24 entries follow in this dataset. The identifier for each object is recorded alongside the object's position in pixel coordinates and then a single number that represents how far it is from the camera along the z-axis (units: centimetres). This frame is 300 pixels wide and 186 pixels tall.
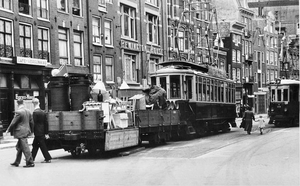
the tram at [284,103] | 3456
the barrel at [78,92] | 1586
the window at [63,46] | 3341
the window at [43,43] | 3152
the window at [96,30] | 3700
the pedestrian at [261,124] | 2709
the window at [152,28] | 4456
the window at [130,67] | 4084
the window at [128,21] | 4053
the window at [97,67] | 3666
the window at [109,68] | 3808
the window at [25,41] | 3003
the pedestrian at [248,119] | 2709
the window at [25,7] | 3047
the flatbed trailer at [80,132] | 1485
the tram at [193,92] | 2339
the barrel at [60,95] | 1584
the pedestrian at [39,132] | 1413
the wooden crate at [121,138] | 1507
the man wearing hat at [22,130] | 1330
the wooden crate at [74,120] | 1485
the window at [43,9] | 3170
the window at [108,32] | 3812
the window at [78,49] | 3494
